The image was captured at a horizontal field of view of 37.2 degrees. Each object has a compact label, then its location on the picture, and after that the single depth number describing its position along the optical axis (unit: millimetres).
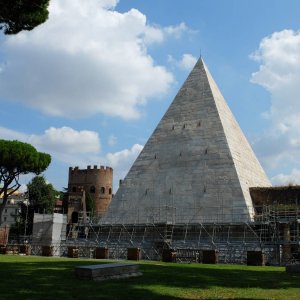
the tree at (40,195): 39719
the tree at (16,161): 31828
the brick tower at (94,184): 47281
